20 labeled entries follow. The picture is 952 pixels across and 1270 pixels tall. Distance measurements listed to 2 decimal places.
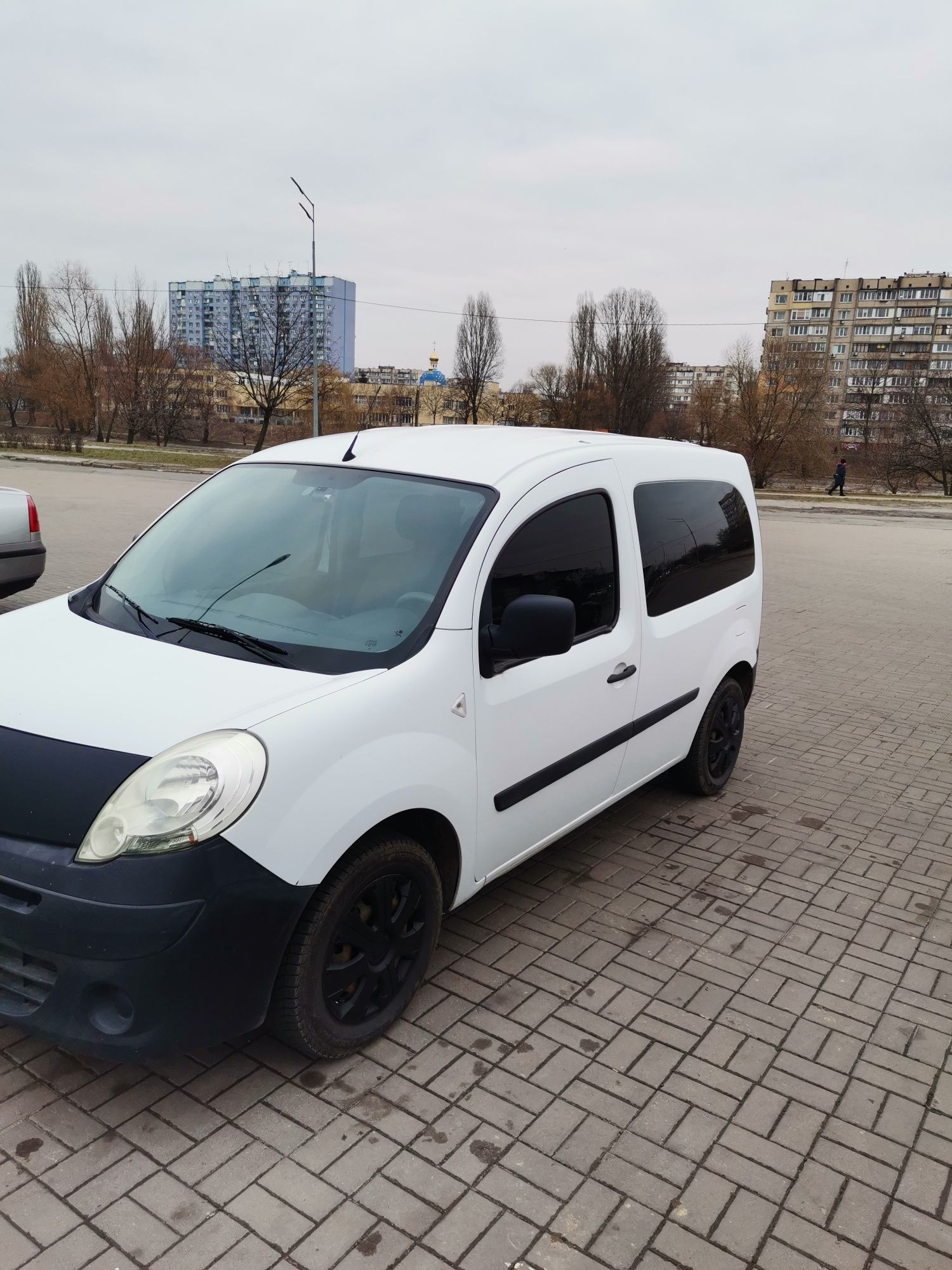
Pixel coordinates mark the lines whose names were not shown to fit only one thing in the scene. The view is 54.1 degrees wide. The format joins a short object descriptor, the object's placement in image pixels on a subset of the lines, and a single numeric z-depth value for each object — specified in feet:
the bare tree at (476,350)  219.82
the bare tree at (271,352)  148.25
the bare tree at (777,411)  172.96
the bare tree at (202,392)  192.13
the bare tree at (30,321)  194.39
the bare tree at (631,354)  204.74
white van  7.64
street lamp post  87.66
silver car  25.52
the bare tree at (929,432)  187.52
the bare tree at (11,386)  182.19
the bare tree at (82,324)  178.50
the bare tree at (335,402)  193.47
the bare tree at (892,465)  185.26
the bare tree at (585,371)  208.03
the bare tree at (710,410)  184.55
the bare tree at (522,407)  238.60
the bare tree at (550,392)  219.41
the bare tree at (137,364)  169.07
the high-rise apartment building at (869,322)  423.64
